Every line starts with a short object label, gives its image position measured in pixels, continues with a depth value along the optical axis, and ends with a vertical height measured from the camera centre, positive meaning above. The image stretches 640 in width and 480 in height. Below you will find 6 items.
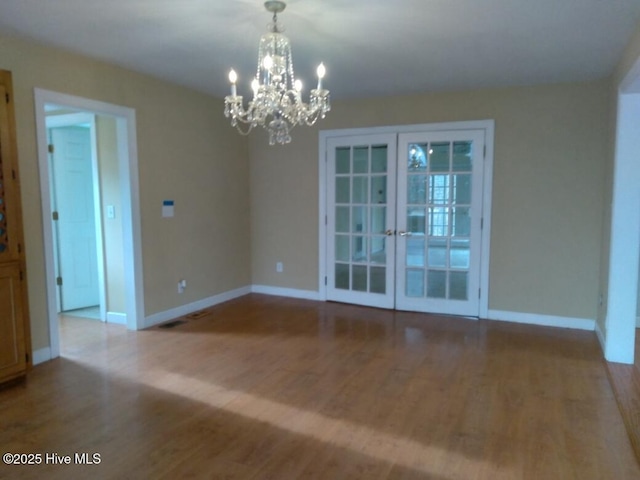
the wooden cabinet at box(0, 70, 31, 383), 2.97 -0.38
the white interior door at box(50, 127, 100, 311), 4.99 -0.18
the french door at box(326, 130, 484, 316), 4.75 -0.24
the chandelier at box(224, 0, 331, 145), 2.76 +0.69
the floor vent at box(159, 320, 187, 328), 4.46 -1.26
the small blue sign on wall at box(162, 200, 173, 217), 4.55 -0.08
